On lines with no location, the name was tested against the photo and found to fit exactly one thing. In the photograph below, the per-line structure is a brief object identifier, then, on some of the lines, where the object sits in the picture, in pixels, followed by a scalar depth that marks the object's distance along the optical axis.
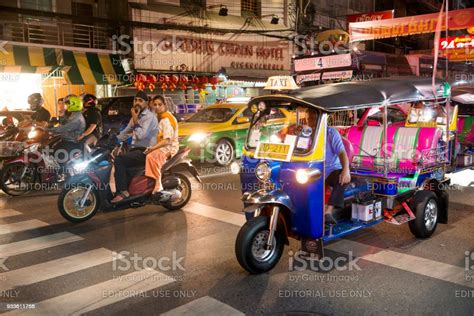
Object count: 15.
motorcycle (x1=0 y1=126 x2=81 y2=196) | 9.39
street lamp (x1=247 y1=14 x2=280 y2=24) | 23.70
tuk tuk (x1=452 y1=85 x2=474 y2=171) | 9.54
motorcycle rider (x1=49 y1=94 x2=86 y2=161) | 8.91
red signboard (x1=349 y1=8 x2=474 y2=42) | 13.15
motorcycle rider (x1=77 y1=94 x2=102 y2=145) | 9.21
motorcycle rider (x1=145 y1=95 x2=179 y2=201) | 7.60
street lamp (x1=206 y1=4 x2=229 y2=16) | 21.51
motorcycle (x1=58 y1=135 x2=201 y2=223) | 7.38
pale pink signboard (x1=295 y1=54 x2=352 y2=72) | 18.95
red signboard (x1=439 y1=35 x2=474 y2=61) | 19.89
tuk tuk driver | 5.62
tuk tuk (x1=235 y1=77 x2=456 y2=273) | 5.22
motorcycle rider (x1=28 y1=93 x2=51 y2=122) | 10.72
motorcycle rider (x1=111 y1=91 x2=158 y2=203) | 7.50
